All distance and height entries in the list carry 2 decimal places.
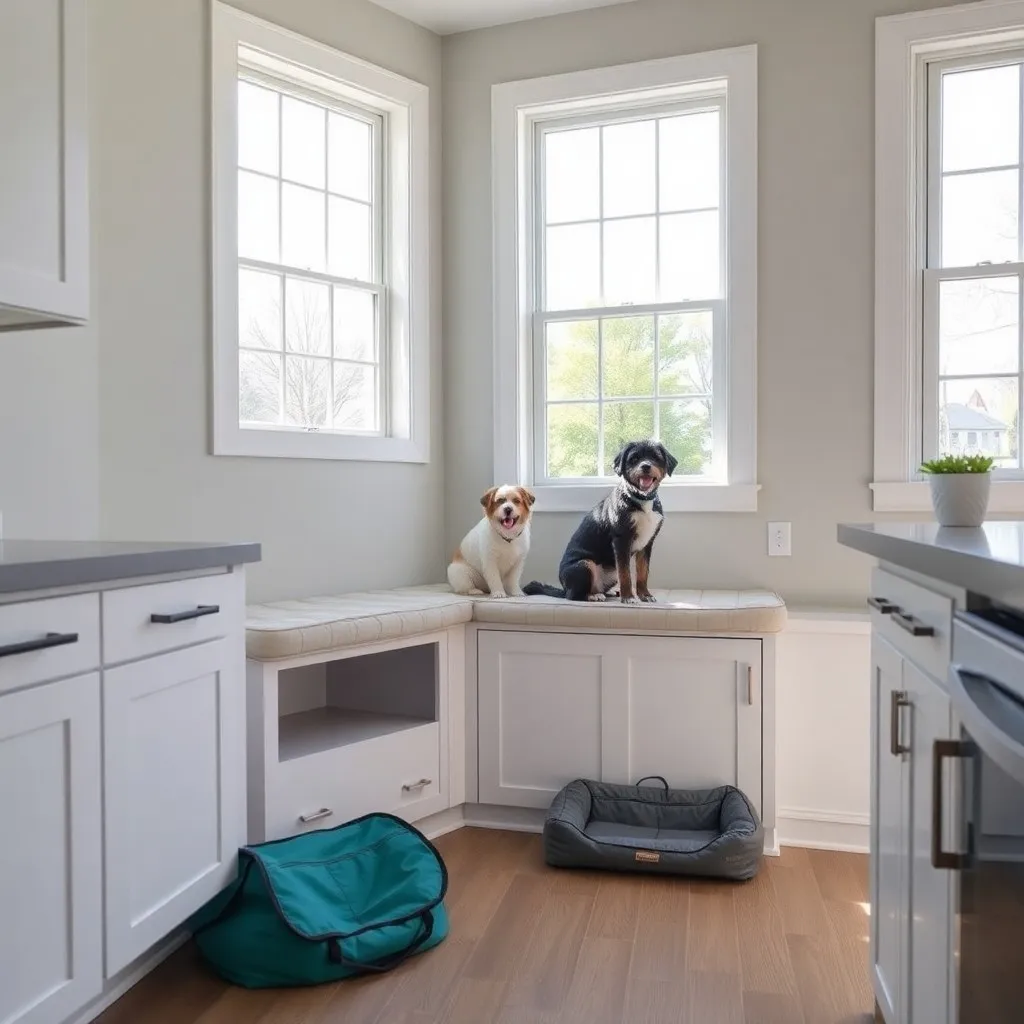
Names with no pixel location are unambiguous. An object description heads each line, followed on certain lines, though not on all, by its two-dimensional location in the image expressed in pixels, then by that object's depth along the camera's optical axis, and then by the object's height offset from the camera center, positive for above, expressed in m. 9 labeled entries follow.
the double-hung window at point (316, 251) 2.86 +0.87
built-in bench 2.61 -0.64
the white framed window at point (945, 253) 3.01 +0.83
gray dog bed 2.44 -0.95
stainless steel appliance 0.85 -0.34
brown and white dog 3.03 -0.16
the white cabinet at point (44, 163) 1.76 +0.67
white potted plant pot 1.63 +0.00
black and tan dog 2.87 -0.12
